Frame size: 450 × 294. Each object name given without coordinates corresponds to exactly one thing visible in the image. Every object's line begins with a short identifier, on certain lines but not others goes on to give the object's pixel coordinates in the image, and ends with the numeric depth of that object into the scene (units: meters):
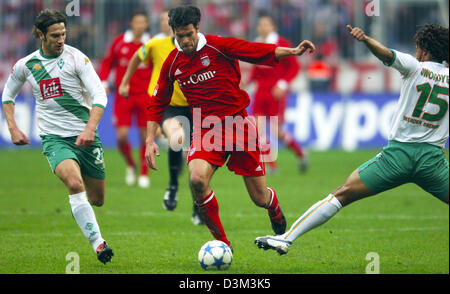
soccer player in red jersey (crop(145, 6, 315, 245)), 12.70
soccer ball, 12.16
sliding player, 11.82
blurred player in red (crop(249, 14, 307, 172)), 28.44
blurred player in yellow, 17.44
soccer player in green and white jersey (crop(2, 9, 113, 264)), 12.75
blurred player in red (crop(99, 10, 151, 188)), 24.66
